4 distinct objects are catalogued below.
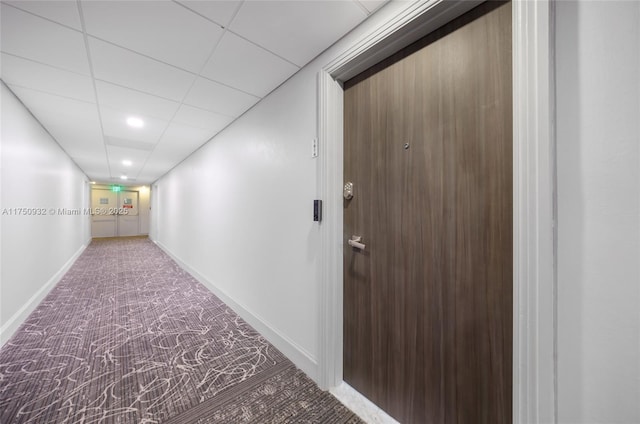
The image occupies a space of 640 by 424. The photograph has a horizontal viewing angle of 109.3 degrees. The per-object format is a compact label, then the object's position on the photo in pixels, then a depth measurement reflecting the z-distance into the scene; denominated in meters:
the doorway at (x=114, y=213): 9.76
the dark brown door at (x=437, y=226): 0.97
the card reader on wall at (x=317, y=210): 1.60
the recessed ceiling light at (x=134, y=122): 2.84
